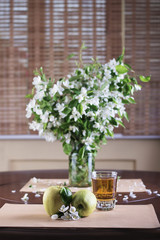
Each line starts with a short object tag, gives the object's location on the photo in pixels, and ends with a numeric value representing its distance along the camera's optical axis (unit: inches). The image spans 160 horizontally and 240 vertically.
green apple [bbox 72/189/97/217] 40.3
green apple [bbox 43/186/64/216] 40.4
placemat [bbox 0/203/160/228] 37.5
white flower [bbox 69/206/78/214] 39.3
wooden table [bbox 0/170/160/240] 34.4
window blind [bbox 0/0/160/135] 123.0
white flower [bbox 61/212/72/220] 39.4
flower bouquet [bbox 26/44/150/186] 58.2
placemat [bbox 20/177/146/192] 60.2
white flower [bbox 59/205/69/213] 39.3
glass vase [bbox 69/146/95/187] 60.5
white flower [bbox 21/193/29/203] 51.7
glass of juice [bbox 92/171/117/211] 44.5
